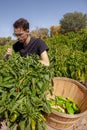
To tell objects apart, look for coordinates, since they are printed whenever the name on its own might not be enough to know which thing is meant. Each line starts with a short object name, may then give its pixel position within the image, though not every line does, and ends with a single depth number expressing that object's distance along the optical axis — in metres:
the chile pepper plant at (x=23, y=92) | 0.87
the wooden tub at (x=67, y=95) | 0.99
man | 1.12
